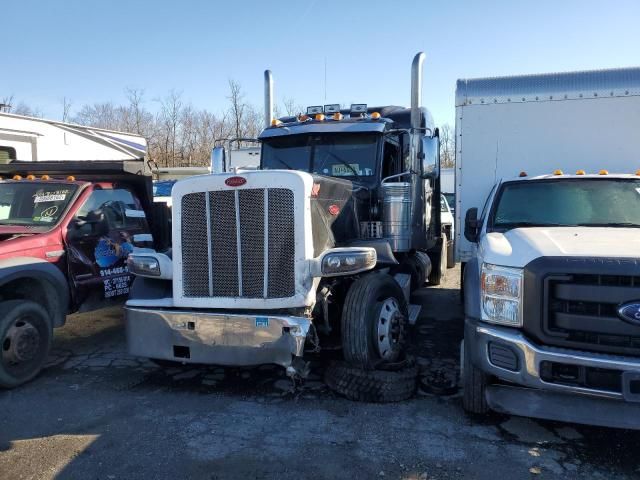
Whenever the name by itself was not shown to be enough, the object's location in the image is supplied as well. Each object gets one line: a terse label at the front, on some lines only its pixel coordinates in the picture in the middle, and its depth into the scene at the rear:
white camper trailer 9.70
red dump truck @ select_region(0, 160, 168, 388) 4.84
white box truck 3.19
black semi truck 4.18
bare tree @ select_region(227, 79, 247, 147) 33.50
